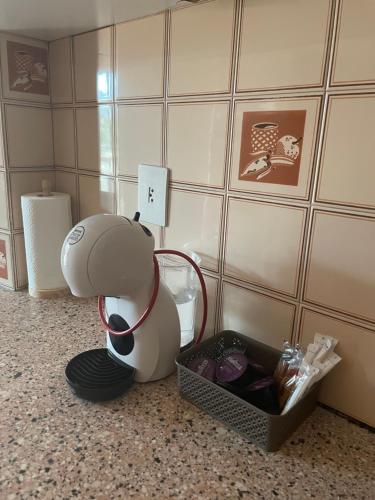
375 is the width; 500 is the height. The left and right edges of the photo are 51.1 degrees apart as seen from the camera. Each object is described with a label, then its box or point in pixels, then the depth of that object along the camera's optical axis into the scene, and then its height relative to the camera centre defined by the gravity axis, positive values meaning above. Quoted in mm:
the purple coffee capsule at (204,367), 645 -357
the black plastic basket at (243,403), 547 -369
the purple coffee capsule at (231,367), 617 -342
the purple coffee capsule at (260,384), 597 -351
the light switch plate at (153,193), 841 -105
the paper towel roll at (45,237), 972 -240
